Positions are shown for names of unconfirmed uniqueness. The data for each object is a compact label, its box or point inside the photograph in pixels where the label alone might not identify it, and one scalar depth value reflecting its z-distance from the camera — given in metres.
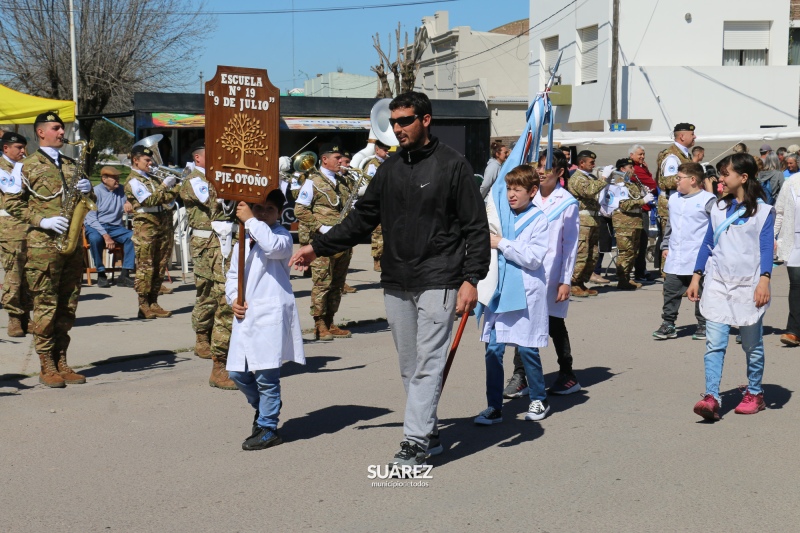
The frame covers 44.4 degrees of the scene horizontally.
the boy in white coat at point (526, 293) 6.38
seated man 14.10
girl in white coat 6.55
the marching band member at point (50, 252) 7.66
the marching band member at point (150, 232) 11.26
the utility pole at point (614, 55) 31.39
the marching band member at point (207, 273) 7.75
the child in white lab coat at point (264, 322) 5.80
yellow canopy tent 15.11
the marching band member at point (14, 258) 9.77
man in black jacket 5.32
